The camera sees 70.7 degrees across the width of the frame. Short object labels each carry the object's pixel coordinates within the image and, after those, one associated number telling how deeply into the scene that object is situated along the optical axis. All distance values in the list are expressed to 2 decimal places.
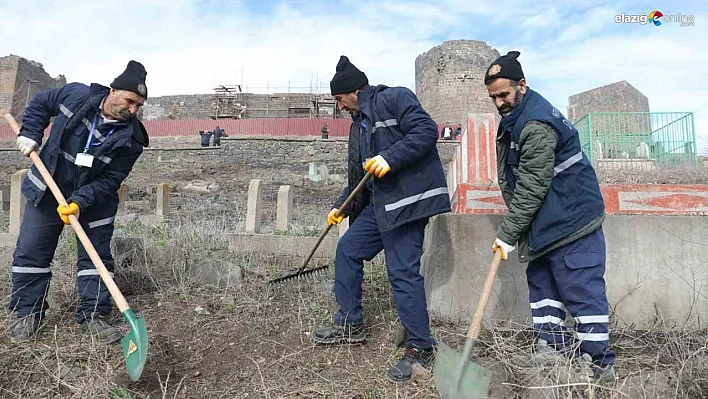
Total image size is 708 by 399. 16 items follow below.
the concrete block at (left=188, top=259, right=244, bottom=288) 3.99
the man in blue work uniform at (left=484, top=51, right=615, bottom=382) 2.46
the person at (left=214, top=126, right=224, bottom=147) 20.98
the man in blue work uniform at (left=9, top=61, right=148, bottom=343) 3.06
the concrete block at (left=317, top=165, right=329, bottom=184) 18.17
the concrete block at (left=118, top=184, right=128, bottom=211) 8.50
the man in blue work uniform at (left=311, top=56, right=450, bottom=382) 2.71
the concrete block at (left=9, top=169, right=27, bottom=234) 5.68
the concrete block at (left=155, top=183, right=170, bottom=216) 8.43
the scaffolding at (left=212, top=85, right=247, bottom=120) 29.77
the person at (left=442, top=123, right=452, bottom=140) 23.46
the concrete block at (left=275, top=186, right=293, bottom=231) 6.02
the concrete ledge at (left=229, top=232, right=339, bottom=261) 4.95
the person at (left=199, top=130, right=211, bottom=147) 21.41
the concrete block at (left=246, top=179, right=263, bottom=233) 5.73
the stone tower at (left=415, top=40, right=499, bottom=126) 27.89
